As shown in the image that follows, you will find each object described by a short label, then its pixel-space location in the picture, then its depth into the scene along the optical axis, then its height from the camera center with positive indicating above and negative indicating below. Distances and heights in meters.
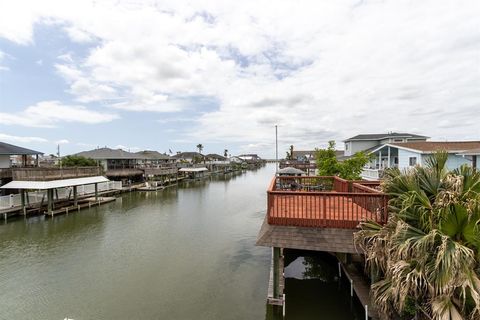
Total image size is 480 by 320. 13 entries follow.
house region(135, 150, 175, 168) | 54.02 +0.08
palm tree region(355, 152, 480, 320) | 3.68 -1.39
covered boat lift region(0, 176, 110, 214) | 18.84 -1.80
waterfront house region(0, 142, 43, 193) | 20.91 +0.57
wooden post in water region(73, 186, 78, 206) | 22.80 -3.25
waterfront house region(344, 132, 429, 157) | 32.19 +2.06
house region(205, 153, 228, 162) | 105.10 +0.60
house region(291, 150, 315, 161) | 106.57 +1.76
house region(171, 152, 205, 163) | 92.99 +0.74
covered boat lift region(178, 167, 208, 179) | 55.44 -3.35
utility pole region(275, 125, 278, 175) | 40.07 +3.29
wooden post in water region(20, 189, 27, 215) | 20.05 -2.90
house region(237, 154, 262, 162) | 170.56 +1.32
